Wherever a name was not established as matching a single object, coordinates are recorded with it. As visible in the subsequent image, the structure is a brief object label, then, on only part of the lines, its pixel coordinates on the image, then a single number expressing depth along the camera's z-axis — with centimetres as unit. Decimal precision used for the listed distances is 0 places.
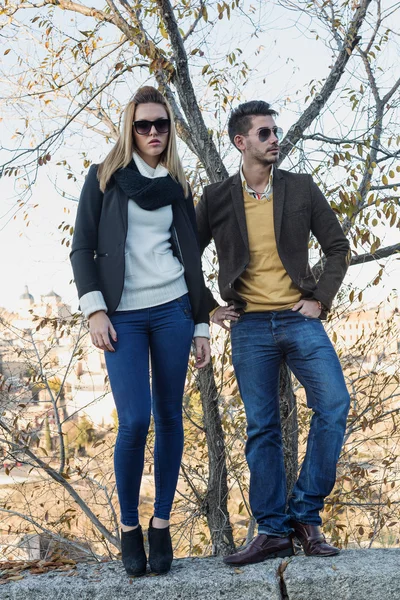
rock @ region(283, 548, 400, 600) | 285
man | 303
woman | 278
